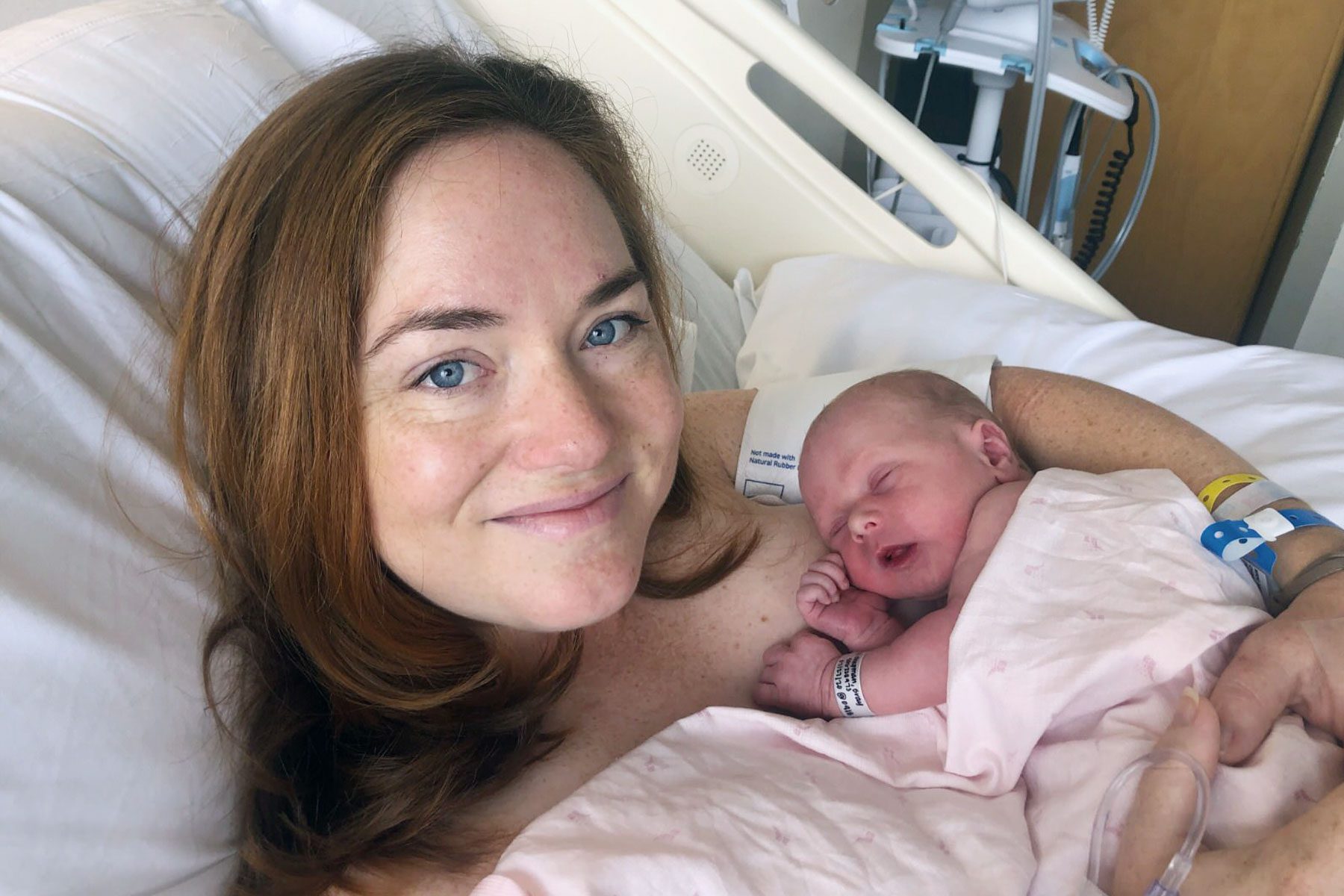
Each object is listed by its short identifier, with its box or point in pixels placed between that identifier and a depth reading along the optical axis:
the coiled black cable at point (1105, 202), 0.98
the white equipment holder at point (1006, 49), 0.74
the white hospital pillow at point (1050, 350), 0.53
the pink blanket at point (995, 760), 0.34
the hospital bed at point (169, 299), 0.31
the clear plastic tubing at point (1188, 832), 0.31
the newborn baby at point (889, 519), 0.44
